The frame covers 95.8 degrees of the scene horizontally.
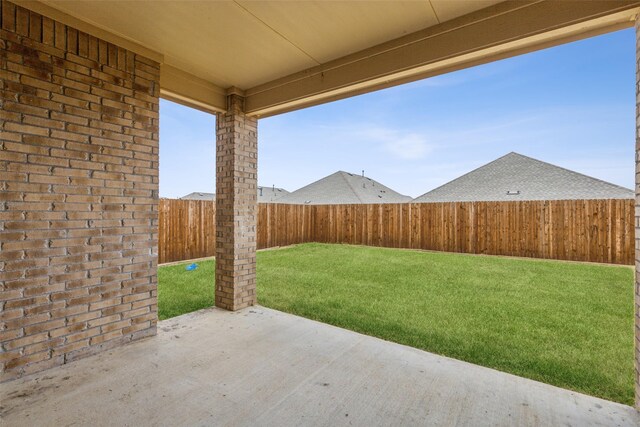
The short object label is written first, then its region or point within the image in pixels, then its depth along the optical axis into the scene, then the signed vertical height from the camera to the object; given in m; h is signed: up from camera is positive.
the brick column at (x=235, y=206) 3.80 +0.06
